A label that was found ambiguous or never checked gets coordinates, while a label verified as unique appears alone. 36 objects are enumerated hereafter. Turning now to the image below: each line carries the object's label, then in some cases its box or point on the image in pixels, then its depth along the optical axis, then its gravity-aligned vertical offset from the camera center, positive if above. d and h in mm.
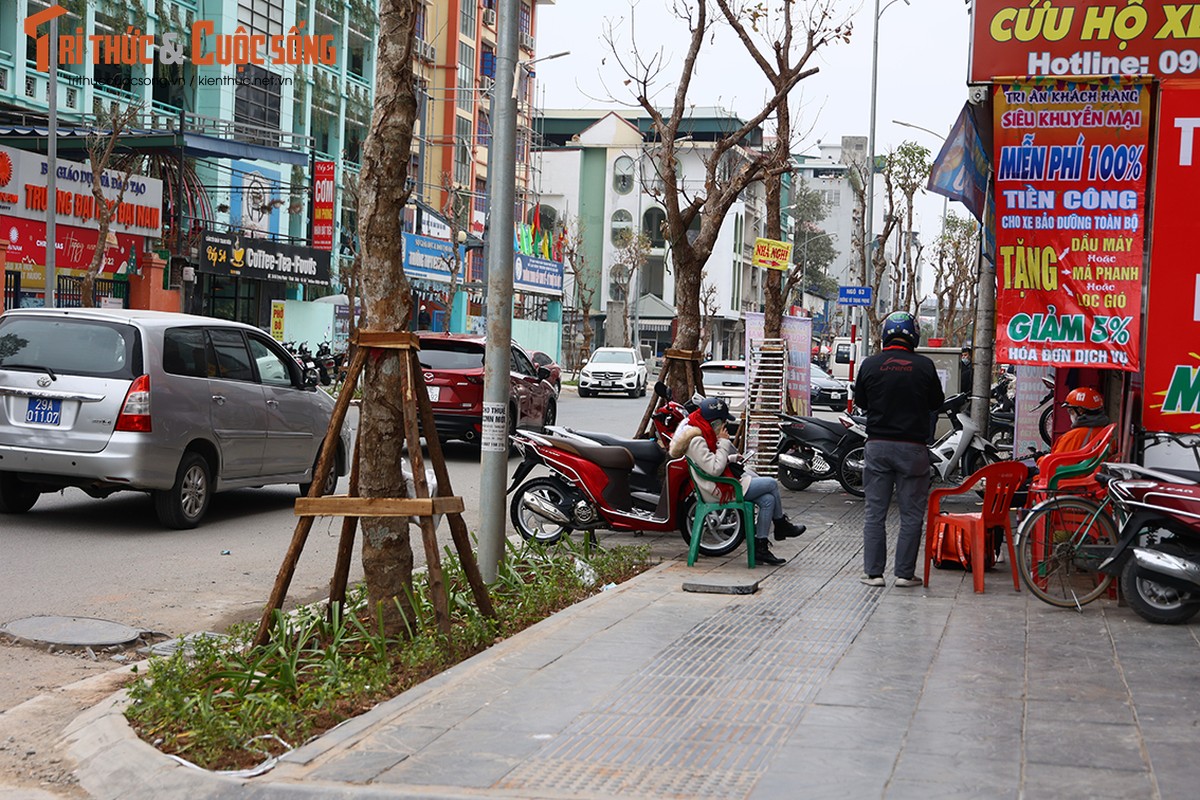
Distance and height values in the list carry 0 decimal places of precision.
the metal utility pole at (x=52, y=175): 26281 +2830
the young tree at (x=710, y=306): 73756 +2403
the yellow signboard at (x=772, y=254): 18750 +1322
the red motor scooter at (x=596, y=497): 11000 -1283
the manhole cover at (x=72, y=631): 7535 -1771
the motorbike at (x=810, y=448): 16641 -1205
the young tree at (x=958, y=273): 51897 +3338
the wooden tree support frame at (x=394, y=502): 6891 -865
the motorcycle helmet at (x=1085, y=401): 9711 -278
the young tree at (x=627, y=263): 68312 +4318
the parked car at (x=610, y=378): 44906 -1171
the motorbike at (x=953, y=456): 15352 -1155
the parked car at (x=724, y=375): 28547 -612
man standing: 9305 -599
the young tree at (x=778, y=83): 18594 +3737
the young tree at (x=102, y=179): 29594 +3334
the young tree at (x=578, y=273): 60344 +3825
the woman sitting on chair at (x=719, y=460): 10305 -863
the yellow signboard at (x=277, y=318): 42312 +330
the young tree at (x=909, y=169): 44344 +6175
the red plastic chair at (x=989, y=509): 9336 -1079
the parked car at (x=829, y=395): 41812 -1339
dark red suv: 18906 -633
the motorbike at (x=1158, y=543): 8000 -1085
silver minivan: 11055 -727
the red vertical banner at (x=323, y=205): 42812 +4029
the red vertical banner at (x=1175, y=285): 9109 +546
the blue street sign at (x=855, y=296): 30828 +1297
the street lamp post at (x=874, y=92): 37000 +7352
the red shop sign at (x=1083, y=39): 9664 +2340
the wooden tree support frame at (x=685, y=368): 15820 -273
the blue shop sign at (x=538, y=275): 55938 +2750
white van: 75875 -305
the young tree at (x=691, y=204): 16516 +1809
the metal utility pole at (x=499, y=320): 8703 +115
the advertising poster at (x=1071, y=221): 9820 +1030
